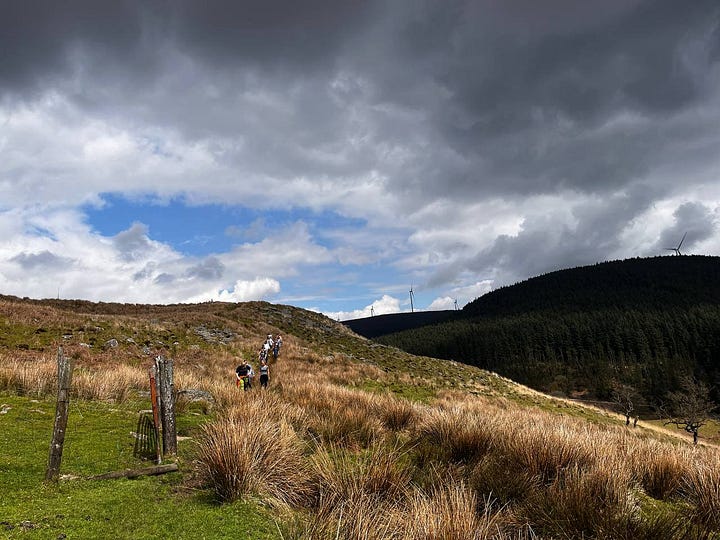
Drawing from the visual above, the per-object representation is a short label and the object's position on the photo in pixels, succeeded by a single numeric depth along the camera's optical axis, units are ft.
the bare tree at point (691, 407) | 196.19
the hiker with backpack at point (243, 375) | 54.80
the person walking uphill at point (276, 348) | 91.04
